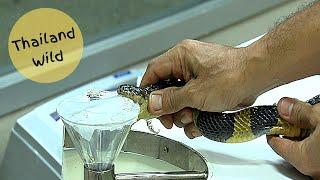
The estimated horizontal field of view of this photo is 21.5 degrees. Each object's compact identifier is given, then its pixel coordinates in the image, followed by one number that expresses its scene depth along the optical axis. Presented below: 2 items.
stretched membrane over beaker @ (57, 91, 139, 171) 0.70
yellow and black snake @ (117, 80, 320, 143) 0.83
